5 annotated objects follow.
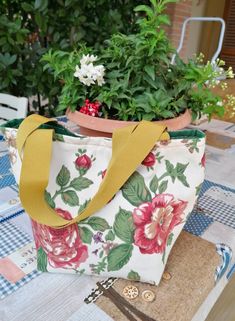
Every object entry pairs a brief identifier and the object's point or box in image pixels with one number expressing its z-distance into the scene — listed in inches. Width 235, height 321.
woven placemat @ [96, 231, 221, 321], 14.1
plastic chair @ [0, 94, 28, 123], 46.1
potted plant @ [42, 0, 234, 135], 19.3
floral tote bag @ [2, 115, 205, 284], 13.6
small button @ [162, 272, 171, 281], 15.8
